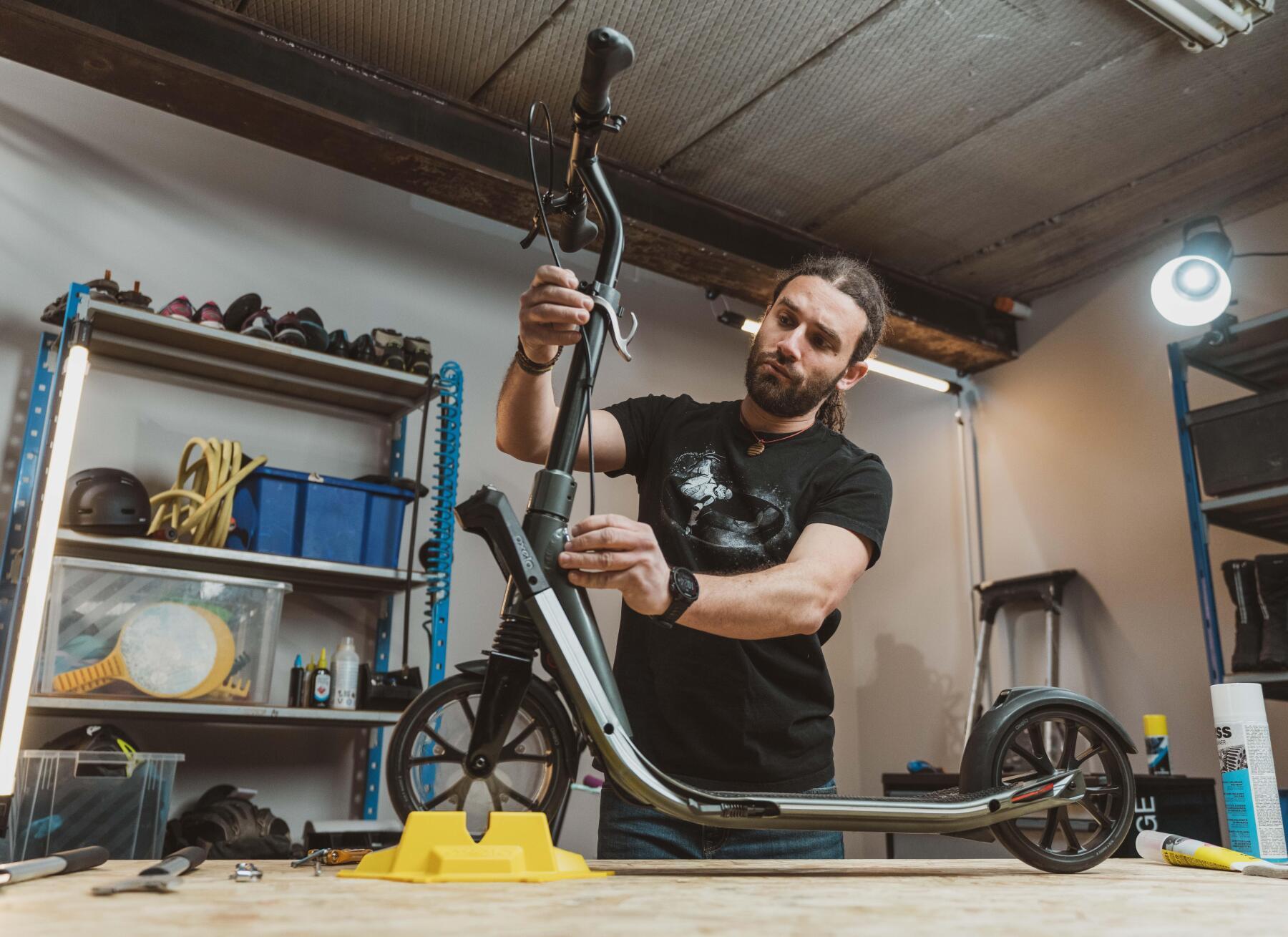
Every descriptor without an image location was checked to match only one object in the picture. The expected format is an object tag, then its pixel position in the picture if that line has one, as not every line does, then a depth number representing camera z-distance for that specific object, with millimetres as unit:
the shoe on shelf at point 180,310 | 2551
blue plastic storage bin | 2605
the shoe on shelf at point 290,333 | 2660
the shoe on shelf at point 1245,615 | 2641
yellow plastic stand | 662
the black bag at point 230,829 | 2178
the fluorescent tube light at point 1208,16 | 2498
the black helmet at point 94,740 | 2213
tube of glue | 984
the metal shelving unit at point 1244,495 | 2680
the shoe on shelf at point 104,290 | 2438
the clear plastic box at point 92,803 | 2029
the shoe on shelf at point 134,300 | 2471
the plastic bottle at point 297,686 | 2607
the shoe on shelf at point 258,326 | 2617
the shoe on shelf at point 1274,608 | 2576
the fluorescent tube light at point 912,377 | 3428
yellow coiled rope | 2480
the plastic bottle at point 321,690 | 2582
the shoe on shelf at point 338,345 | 2760
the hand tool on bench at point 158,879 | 559
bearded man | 1163
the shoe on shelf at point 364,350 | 2789
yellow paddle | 2270
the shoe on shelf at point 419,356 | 2881
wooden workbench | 458
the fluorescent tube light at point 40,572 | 2053
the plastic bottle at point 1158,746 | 2771
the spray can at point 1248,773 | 1193
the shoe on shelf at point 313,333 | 2701
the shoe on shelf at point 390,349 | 2834
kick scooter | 776
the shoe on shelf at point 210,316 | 2582
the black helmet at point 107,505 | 2287
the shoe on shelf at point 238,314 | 2646
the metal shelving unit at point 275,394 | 2369
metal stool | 3537
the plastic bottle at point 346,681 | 2609
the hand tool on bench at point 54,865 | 620
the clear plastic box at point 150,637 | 2240
